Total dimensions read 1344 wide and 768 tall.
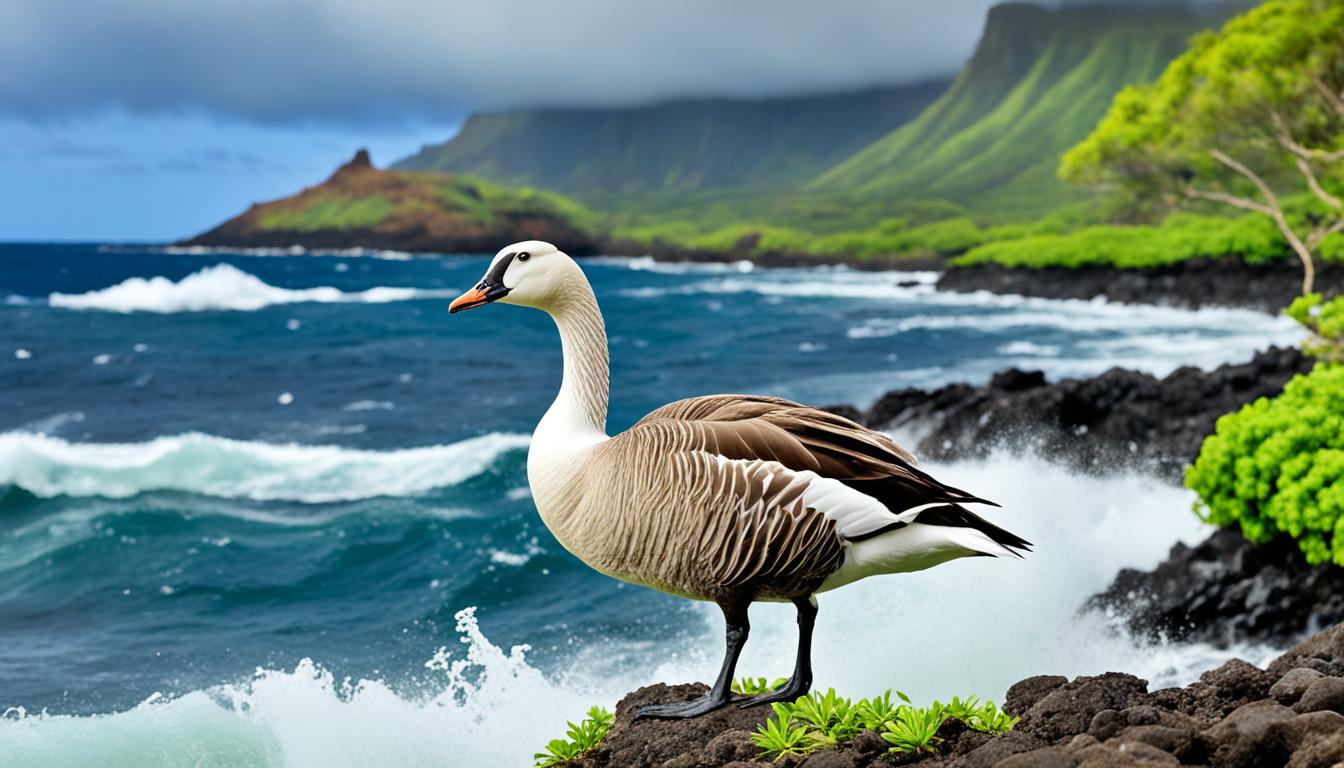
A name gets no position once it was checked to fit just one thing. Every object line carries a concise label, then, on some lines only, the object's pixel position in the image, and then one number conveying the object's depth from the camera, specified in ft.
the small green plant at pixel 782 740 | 13.82
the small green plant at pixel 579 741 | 16.22
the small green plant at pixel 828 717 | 14.16
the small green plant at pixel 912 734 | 13.34
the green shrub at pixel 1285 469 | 28.71
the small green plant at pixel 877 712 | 14.26
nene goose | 13.84
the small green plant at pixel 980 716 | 14.01
